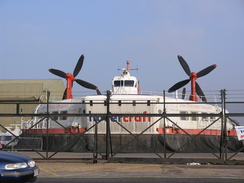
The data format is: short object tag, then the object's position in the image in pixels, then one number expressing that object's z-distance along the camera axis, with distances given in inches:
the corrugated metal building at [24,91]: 1990.0
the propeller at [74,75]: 1269.7
